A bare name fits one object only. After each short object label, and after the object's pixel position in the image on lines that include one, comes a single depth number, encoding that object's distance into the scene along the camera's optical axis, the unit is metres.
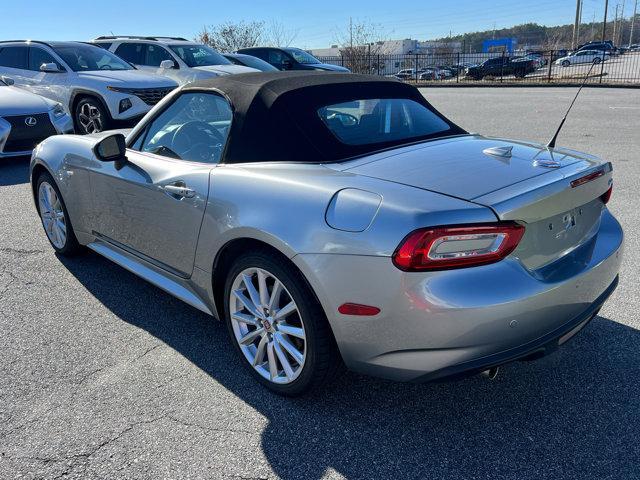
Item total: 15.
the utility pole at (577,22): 47.81
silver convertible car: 2.21
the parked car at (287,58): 17.14
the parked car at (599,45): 27.16
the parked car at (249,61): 14.16
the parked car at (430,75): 33.34
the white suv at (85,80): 9.53
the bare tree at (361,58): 30.88
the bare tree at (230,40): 33.97
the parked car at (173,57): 11.61
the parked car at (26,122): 8.48
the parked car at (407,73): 34.33
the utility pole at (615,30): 83.24
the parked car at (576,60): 29.16
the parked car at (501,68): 30.33
